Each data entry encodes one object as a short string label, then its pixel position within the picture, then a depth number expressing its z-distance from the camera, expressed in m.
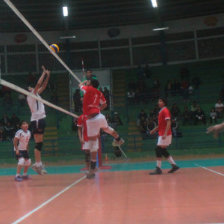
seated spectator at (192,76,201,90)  19.30
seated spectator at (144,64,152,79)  20.62
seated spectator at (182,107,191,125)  17.03
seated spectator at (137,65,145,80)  20.66
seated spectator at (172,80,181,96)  19.01
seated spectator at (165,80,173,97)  19.09
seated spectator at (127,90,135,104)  19.20
